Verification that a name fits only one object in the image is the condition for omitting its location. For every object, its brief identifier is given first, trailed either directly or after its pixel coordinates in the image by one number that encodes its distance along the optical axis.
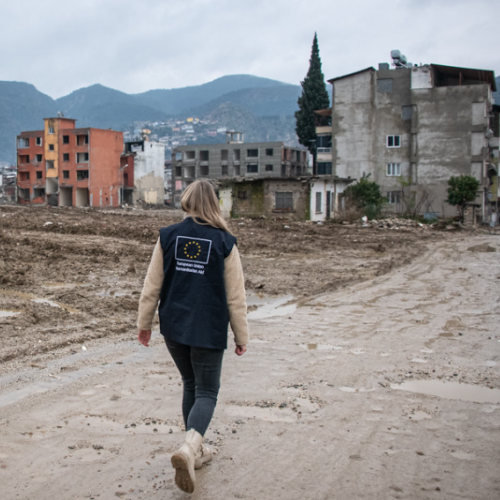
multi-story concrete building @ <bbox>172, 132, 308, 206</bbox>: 91.62
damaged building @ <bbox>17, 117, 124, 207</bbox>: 76.50
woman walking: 3.94
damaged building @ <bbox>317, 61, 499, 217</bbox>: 51.03
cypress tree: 69.69
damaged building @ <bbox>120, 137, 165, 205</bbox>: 82.50
